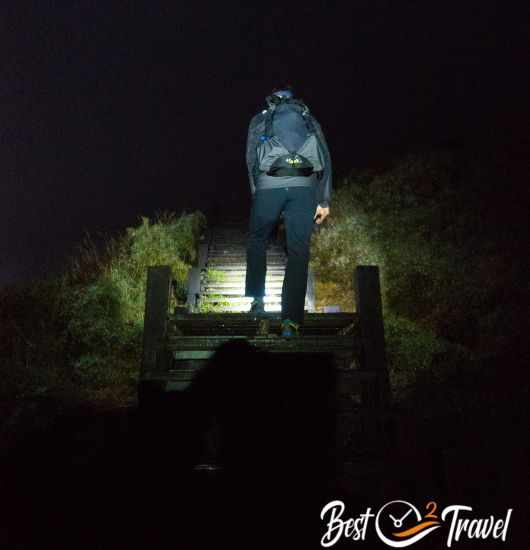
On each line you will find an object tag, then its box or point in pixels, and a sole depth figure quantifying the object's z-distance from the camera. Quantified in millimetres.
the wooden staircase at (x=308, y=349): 3010
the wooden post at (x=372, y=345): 3016
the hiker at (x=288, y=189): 3648
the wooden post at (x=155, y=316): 3408
